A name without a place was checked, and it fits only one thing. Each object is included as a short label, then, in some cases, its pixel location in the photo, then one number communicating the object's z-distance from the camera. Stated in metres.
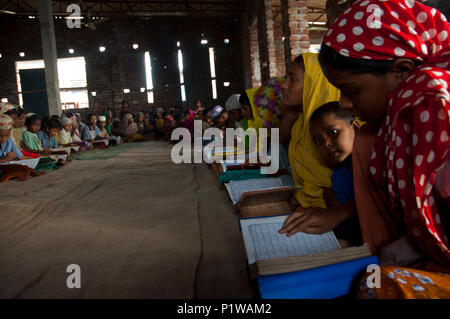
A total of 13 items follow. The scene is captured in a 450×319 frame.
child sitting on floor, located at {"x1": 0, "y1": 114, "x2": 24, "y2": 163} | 3.68
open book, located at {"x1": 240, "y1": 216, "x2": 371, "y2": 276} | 0.75
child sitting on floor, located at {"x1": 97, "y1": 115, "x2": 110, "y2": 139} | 8.63
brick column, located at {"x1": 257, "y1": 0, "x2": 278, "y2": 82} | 7.02
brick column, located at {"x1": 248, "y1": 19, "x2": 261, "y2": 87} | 9.79
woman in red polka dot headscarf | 0.70
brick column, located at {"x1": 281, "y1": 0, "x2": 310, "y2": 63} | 5.49
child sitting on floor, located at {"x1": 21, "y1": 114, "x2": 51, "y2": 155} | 4.88
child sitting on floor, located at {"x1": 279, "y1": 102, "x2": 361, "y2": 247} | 1.27
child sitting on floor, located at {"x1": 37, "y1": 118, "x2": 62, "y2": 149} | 5.56
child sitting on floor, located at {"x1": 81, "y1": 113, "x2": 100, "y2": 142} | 7.96
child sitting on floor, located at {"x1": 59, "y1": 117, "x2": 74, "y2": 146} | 6.68
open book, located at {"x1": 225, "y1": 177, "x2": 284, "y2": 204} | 1.89
